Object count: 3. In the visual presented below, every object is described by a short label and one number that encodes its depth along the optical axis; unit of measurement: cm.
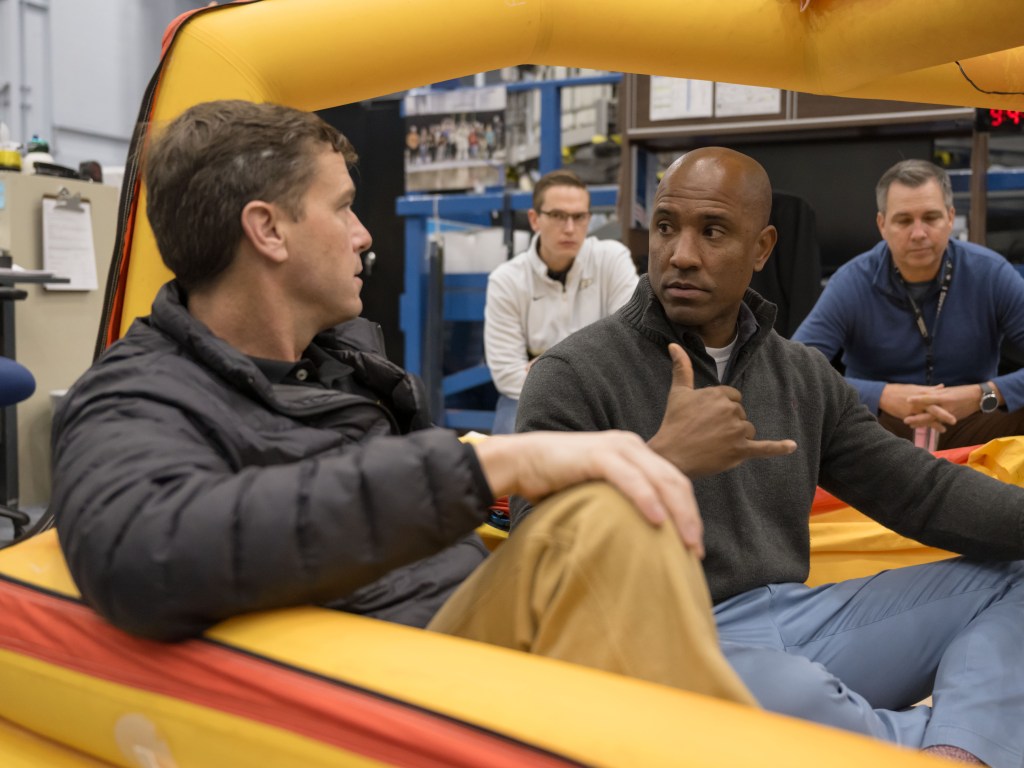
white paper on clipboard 407
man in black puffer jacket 90
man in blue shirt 293
